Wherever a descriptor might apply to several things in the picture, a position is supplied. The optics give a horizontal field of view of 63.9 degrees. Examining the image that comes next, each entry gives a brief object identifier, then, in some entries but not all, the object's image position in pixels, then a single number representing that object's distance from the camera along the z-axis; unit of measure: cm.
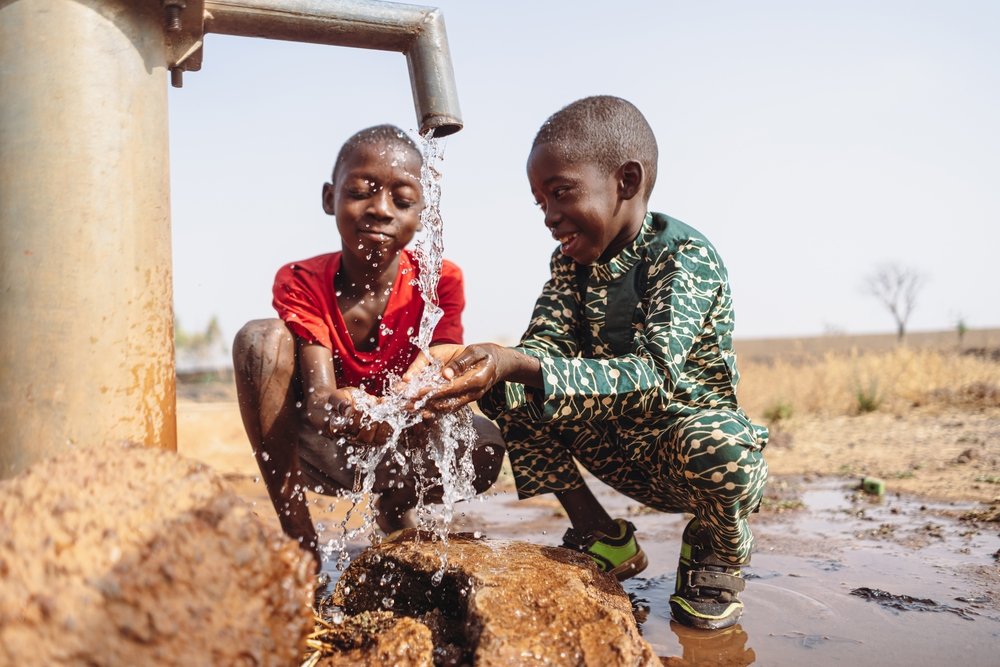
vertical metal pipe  157
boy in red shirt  244
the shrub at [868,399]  810
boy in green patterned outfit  209
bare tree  3891
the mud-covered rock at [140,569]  107
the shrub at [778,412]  774
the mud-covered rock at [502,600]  152
